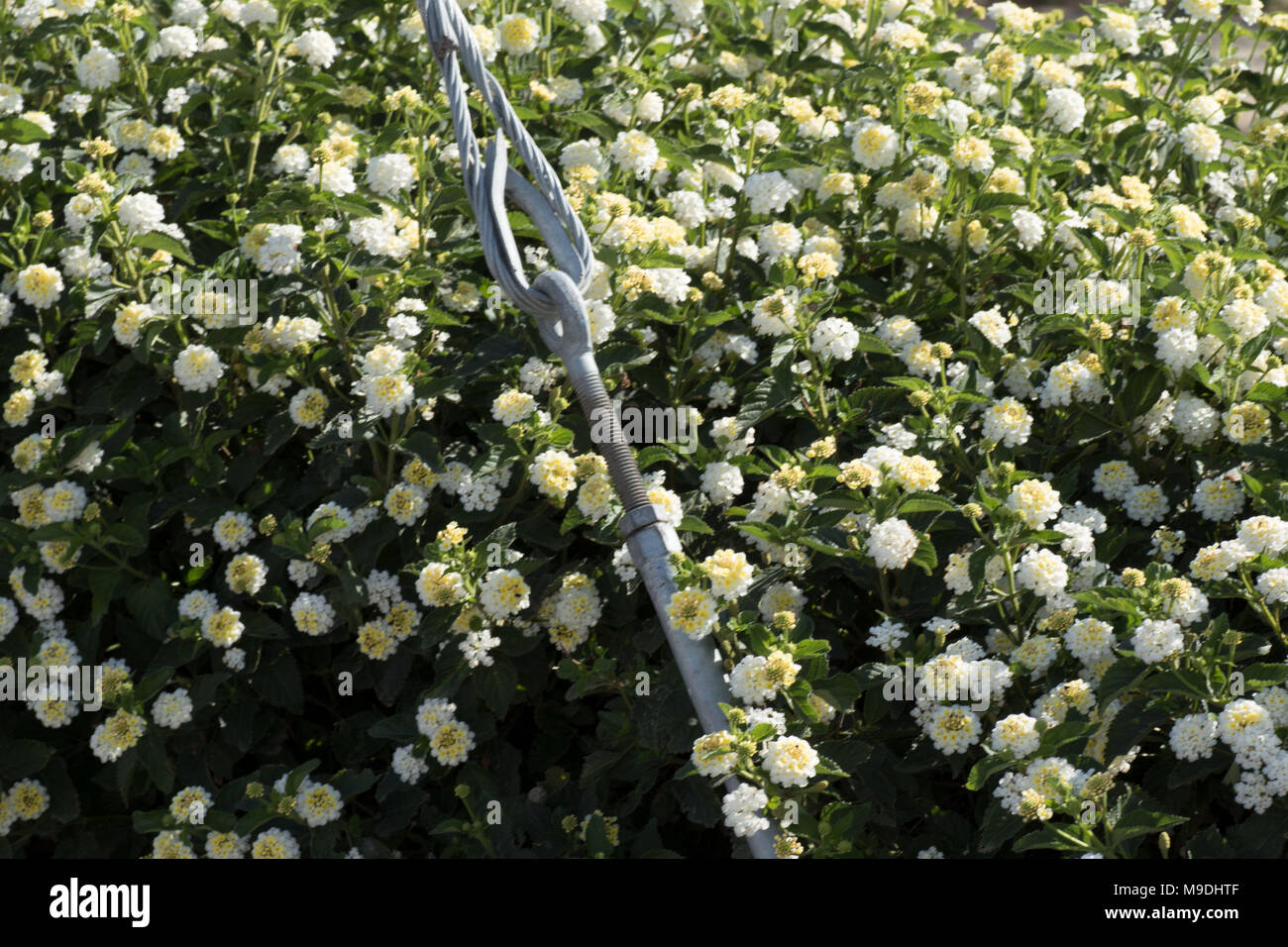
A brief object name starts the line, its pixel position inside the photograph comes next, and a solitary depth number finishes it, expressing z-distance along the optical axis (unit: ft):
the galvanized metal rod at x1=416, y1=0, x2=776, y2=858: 5.94
